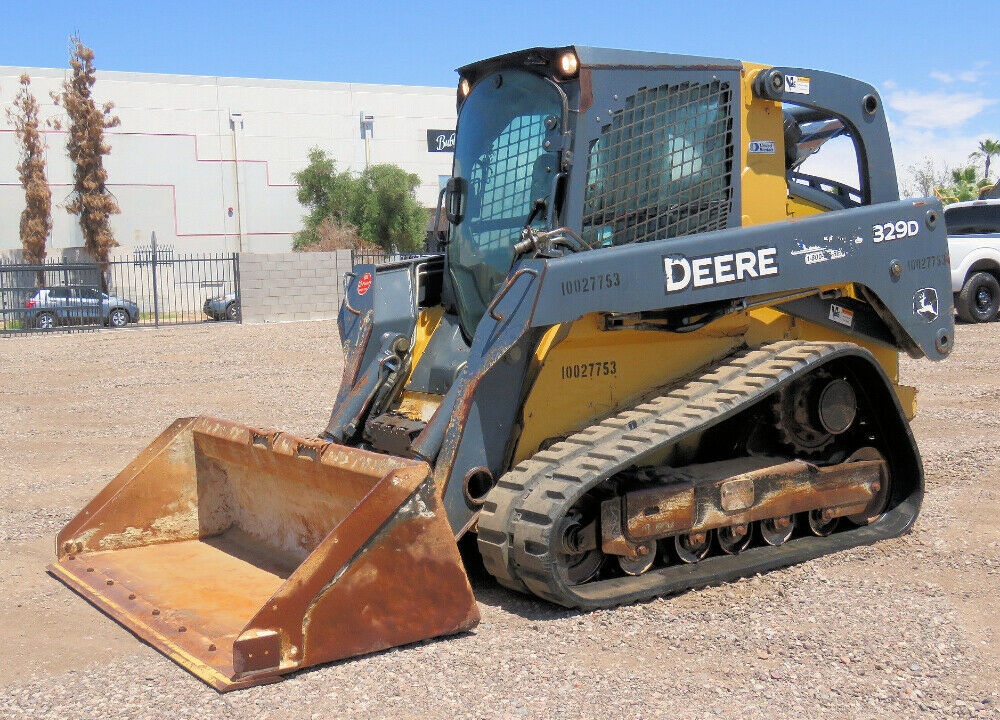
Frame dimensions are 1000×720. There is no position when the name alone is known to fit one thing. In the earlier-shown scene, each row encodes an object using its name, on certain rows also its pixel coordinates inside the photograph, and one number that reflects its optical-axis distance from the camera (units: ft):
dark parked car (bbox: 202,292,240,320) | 91.91
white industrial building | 131.34
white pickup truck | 56.95
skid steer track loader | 15.34
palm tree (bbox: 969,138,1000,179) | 164.86
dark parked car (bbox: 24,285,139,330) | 79.78
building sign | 158.26
